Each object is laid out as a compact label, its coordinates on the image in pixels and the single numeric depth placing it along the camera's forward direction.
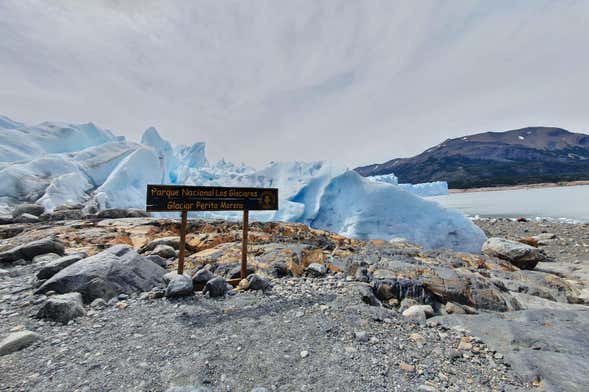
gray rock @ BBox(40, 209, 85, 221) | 10.17
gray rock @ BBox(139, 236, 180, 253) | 5.56
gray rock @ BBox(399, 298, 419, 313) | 3.33
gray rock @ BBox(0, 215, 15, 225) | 9.16
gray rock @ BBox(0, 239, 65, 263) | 4.61
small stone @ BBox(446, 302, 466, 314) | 3.39
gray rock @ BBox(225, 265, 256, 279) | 3.93
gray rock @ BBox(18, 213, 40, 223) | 9.35
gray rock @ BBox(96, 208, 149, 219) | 9.92
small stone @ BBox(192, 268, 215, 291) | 3.47
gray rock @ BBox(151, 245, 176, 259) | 5.14
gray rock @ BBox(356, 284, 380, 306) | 3.33
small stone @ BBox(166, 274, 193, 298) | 3.12
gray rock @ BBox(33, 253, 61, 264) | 4.65
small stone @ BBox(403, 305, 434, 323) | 3.00
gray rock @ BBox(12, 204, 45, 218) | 10.50
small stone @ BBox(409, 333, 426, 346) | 2.45
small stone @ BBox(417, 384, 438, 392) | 1.81
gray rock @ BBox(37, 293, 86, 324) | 2.57
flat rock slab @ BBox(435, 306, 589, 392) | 2.01
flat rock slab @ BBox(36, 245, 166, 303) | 3.04
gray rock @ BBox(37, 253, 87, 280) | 3.47
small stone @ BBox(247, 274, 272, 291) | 3.44
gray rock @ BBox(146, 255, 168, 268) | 4.46
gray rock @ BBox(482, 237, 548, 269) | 8.12
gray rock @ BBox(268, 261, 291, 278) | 4.12
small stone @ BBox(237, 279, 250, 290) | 3.47
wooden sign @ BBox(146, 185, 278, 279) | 3.44
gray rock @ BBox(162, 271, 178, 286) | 3.45
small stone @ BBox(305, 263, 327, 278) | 4.17
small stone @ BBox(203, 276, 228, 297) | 3.20
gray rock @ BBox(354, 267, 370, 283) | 4.01
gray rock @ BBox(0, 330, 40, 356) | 2.10
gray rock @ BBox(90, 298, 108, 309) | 2.87
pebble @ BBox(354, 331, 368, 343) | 2.39
